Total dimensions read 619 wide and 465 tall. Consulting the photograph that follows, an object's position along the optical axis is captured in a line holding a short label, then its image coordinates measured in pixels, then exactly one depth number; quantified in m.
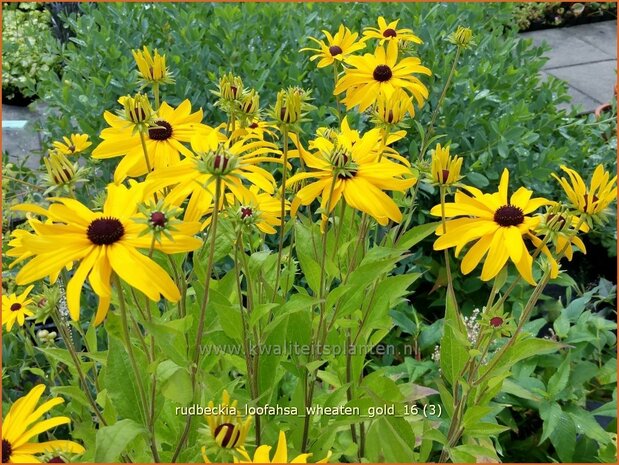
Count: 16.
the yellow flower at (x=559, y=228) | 0.77
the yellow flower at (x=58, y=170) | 0.76
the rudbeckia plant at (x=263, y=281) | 0.67
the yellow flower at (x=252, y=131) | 0.86
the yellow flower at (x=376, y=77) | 1.07
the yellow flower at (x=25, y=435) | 0.73
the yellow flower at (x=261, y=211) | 0.80
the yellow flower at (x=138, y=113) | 0.75
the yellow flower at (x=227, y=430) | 0.61
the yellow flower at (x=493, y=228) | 0.76
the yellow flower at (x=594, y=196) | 0.77
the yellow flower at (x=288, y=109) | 0.78
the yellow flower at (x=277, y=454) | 0.60
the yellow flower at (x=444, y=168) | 0.83
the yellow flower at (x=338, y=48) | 1.20
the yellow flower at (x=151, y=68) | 0.92
